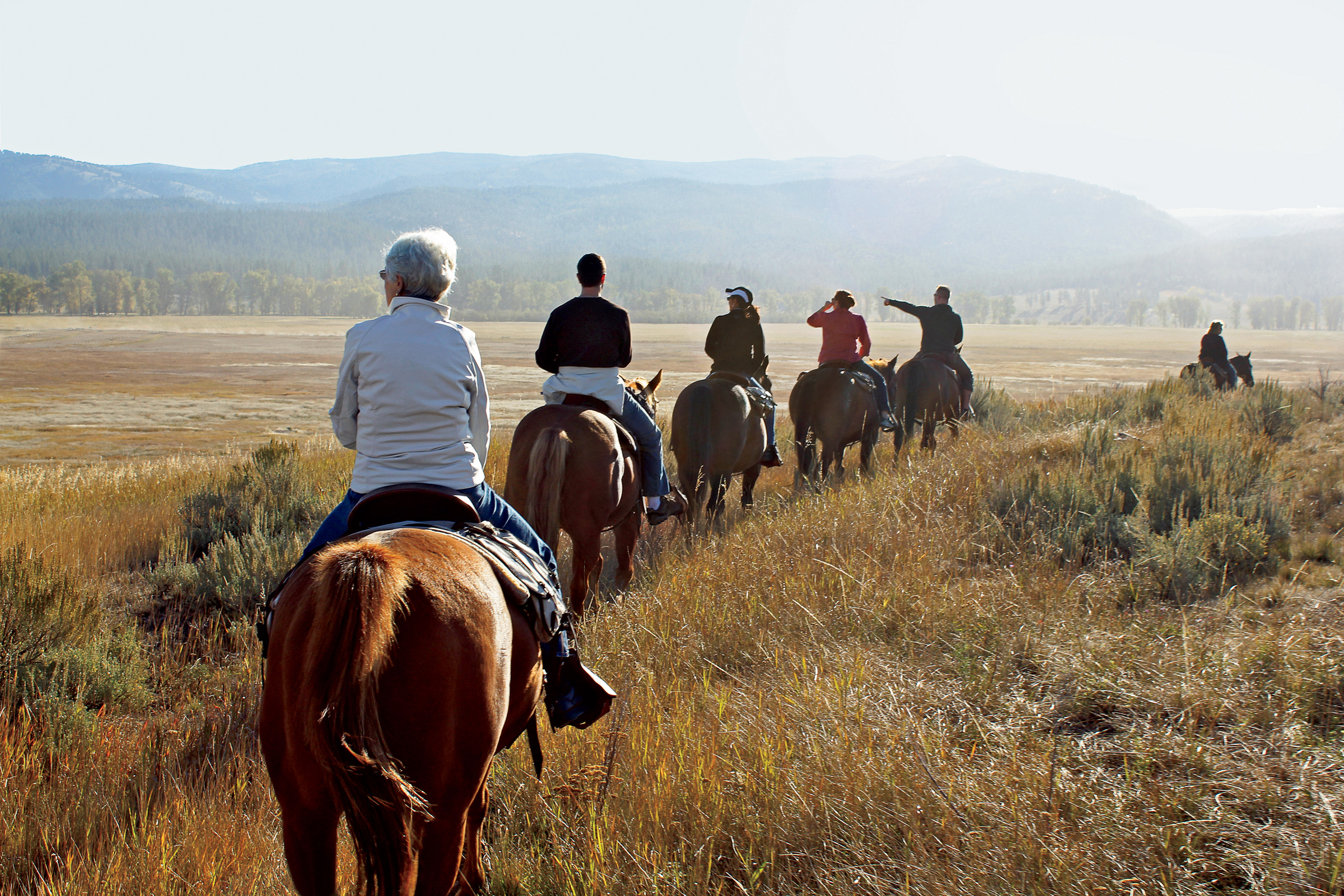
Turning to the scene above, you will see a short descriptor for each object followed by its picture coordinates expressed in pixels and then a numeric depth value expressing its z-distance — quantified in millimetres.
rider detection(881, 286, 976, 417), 13516
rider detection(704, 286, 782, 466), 9609
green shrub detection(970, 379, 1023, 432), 15102
